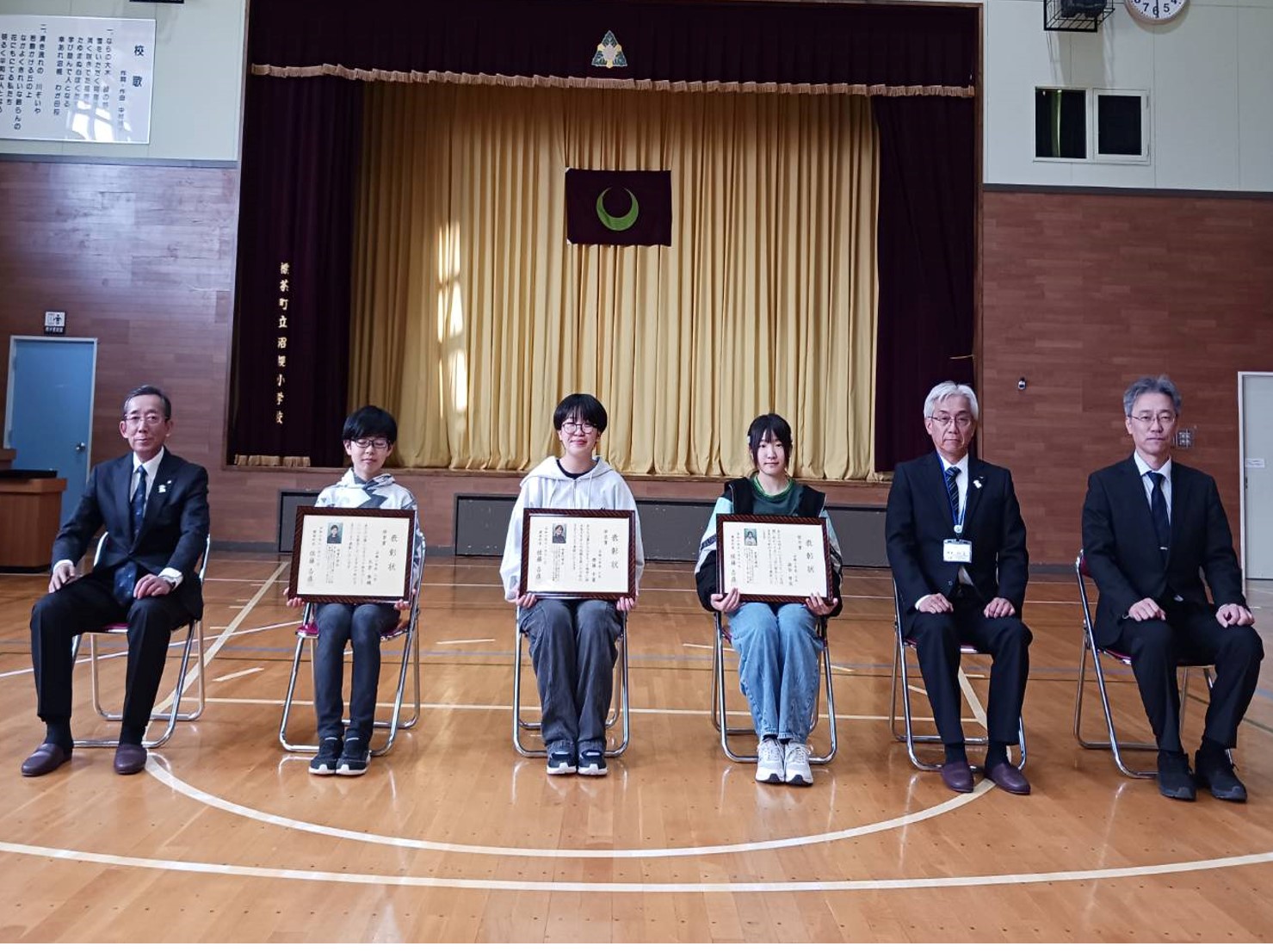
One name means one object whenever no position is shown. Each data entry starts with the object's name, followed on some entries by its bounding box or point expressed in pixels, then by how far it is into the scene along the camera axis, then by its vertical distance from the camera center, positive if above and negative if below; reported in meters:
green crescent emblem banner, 11.20 +3.56
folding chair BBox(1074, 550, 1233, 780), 3.30 -0.59
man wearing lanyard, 3.21 -0.14
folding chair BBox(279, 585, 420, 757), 3.38 -0.47
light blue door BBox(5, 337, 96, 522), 9.64 +1.03
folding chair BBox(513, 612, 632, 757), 3.39 -0.65
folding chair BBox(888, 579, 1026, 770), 3.34 -0.69
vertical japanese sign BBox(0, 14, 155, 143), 9.54 +4.17
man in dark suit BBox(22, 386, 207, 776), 3.13 -0.22
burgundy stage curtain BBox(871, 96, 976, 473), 10.04 +3.13
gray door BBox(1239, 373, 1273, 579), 9.80 +0.64
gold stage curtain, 11.23 +2.76
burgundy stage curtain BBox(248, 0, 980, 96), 9.64 +4.73
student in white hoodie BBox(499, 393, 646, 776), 3.25 -0.45
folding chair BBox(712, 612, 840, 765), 3.37 -0.66
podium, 7.89 -0.11
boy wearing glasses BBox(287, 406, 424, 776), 3.17 -0.50
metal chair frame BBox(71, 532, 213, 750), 3.34 -0.68
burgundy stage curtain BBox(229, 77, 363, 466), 9.88 +2.61
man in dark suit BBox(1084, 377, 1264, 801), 3.13 -0.18
